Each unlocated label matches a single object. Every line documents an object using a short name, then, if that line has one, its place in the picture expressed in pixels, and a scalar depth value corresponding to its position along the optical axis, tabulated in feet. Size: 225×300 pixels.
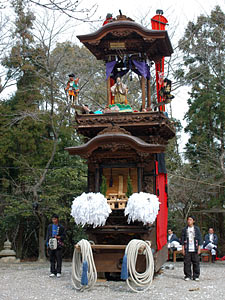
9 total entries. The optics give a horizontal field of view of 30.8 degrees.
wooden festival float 30.78
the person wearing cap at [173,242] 47.78
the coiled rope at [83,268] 26.68
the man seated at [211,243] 48.67
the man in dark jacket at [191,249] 30.63
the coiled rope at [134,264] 26.91
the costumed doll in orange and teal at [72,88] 35.50
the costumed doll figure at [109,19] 34.59
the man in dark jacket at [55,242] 32.94
